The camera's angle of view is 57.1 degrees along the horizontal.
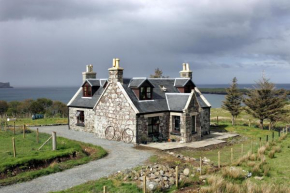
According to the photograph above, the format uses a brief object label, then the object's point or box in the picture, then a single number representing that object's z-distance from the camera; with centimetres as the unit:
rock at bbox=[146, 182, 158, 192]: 1301
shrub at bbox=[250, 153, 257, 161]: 1870
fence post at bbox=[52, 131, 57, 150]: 1922
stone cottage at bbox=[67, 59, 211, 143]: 2419
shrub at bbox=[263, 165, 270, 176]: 1612
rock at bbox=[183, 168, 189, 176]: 1520
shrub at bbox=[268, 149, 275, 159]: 2003
